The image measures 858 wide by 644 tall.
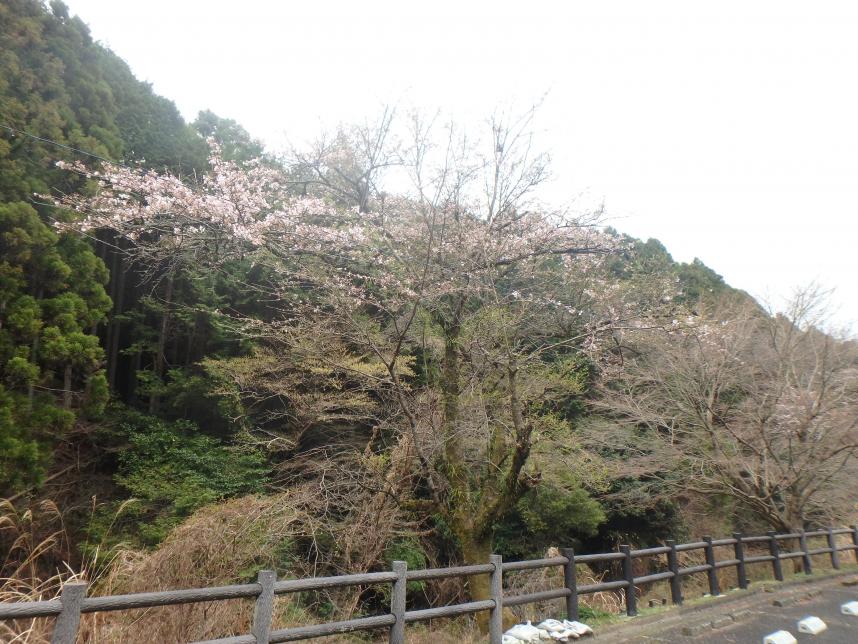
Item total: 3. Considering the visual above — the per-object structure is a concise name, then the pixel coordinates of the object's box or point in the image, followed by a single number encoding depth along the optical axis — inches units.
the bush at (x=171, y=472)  417.2
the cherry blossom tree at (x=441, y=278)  280.5
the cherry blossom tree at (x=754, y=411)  453.1
